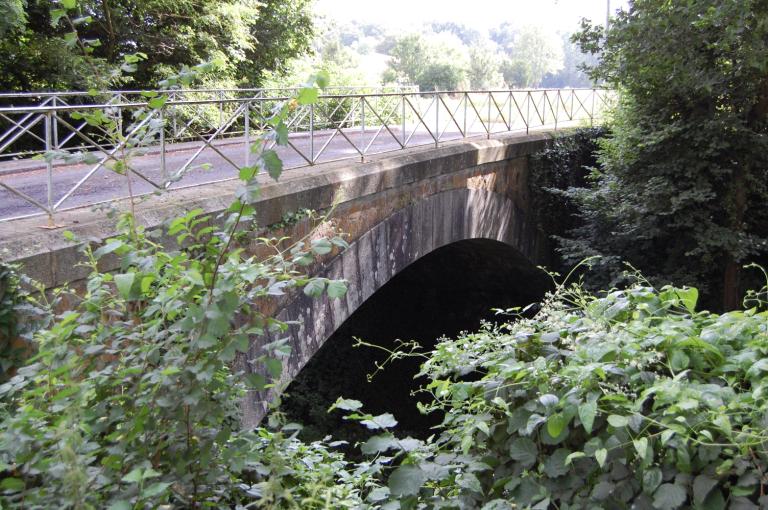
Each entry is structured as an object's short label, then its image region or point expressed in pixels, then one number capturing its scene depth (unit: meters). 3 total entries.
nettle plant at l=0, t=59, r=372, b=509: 1.79
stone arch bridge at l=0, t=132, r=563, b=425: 3.68
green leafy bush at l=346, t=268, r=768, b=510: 1.96
